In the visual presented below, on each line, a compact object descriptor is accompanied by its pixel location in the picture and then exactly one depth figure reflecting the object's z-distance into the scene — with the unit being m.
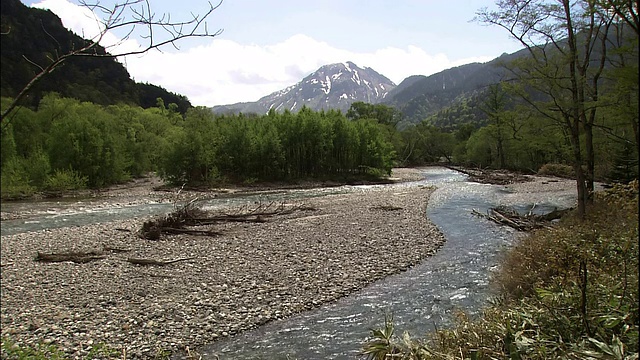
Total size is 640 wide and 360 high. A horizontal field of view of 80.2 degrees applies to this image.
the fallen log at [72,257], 13.86
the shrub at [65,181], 36.59
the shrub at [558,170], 46.27
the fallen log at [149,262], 13.32
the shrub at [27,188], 27.06
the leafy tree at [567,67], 16.36
